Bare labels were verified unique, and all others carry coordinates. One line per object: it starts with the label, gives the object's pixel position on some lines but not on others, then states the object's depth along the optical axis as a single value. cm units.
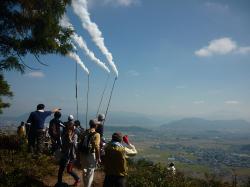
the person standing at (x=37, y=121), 837
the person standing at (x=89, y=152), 608
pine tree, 701
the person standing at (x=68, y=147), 652
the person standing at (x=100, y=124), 723
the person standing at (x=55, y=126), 763
